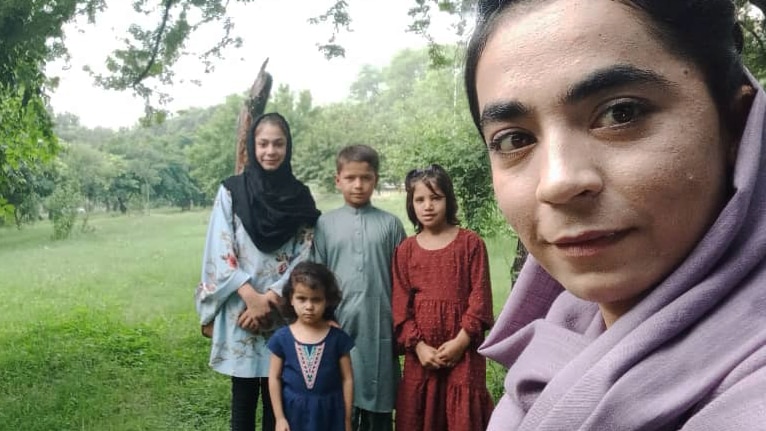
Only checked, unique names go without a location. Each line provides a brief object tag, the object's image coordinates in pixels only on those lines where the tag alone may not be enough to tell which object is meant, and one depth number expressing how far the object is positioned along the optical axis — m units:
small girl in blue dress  2.76
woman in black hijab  2.95
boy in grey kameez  3.03
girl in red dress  2.80
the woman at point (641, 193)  0.55
